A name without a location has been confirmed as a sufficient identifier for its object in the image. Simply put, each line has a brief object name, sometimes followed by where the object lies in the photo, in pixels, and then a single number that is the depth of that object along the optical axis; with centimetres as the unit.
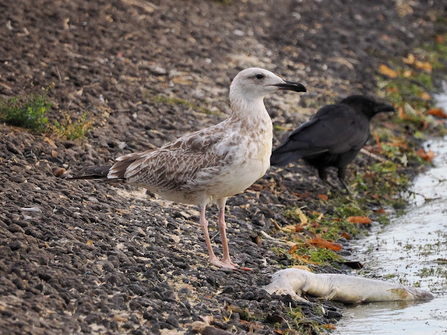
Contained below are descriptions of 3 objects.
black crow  1958
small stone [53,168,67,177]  1602
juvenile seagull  1361
